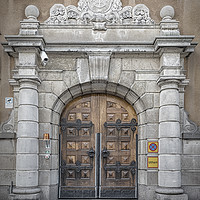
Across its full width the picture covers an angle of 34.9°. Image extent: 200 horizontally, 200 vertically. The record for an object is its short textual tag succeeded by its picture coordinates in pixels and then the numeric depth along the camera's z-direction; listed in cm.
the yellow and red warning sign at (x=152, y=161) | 755
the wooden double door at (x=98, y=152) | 786
